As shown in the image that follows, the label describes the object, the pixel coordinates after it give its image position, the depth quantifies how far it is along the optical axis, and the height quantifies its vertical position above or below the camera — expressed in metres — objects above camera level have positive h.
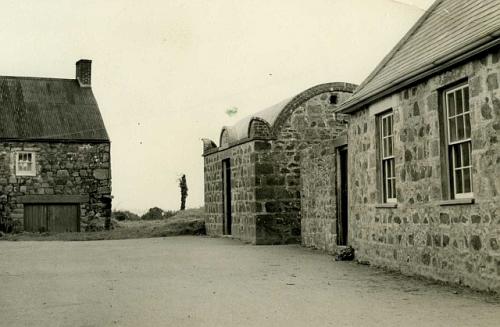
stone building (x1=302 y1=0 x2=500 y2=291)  9.20 +0.87
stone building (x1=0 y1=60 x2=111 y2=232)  30.62 +1.96
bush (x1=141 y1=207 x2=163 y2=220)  44.46 -0.31
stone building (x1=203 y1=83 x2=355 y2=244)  19.69 +1.46
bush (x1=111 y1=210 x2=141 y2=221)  44.05 -0.36
